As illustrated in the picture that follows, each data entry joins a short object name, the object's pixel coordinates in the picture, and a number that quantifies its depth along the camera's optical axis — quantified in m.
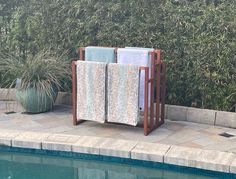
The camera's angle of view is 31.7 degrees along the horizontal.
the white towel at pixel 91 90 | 4.88
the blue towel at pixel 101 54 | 5.09
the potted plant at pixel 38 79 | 5.64
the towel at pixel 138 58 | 4.80
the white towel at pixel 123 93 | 4.69
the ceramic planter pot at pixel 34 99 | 5.65
